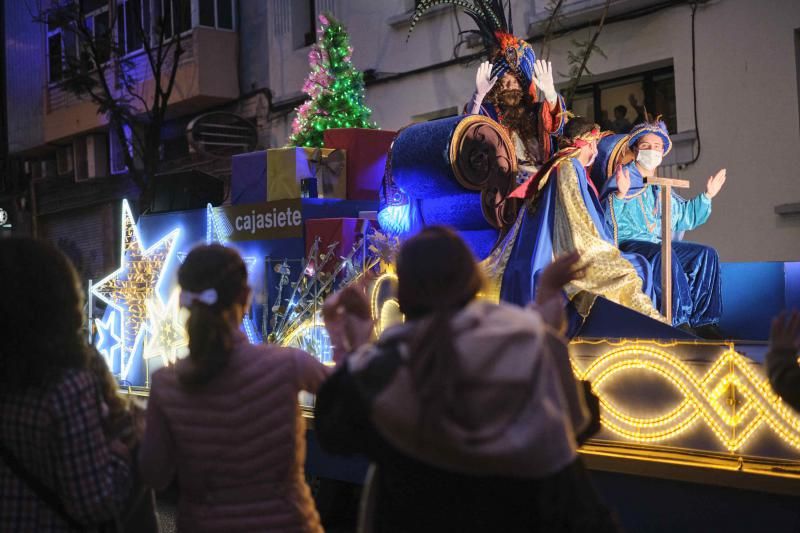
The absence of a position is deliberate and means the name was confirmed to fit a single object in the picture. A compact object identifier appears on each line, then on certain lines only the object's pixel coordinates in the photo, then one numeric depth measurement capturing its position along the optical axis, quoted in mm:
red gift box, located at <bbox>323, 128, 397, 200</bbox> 8438
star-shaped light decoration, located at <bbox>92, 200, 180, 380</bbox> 8148
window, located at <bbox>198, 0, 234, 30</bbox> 18094
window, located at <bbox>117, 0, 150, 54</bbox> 19625
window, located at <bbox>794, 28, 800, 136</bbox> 10203
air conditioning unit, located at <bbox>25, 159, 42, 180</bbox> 24881
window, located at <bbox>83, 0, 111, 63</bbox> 20583
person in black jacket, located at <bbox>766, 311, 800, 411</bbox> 2914
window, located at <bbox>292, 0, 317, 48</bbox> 16703
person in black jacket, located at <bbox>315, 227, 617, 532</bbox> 2238
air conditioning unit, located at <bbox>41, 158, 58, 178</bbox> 24266
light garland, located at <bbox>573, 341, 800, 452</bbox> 4312
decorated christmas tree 10383
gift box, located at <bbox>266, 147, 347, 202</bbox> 8180
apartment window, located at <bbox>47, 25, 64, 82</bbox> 22875
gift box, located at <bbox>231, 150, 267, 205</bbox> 8539
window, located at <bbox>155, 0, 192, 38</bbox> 18609
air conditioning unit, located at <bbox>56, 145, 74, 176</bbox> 23234
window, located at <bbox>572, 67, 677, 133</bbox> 11758
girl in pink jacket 2900
